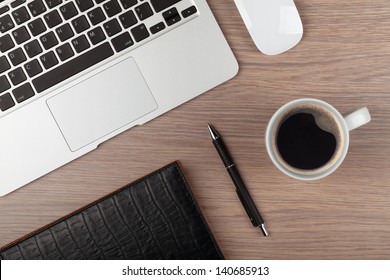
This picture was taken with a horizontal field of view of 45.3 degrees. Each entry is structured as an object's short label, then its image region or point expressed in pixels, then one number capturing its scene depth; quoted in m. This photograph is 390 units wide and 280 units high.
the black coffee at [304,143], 0.55
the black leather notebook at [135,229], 0.59
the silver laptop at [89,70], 0.57
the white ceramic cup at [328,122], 0.51
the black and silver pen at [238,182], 0.58
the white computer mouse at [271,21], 0.57
